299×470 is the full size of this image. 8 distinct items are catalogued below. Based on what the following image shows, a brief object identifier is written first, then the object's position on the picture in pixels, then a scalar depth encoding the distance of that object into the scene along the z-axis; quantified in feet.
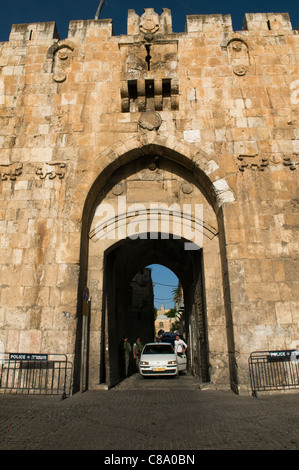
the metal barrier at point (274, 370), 20.25
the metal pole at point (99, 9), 39.29
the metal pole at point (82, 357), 21.86
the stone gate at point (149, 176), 22.35
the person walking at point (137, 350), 41.35
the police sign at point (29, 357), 20.92
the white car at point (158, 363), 33.05
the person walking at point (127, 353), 35.99
